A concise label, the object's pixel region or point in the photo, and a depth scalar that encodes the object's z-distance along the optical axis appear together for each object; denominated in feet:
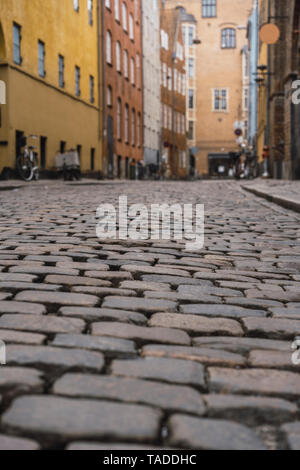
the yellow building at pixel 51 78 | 69.46
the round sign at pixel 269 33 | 70.33
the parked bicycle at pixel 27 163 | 66.66
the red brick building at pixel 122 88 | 114.62
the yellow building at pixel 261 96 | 108.27
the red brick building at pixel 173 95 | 178.81
